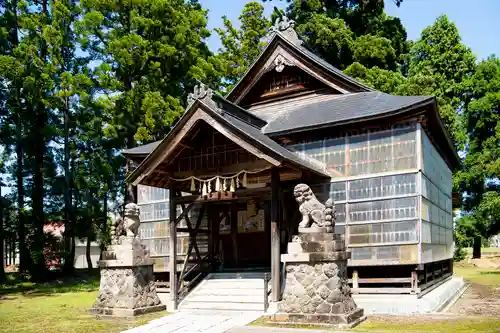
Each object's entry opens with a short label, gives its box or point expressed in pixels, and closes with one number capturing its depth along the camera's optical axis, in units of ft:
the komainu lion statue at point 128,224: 46.80
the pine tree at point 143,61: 87.40
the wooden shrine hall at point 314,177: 43.55
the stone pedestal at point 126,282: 44.73
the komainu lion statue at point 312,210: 38.32
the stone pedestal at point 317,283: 36.11
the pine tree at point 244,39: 113.80
